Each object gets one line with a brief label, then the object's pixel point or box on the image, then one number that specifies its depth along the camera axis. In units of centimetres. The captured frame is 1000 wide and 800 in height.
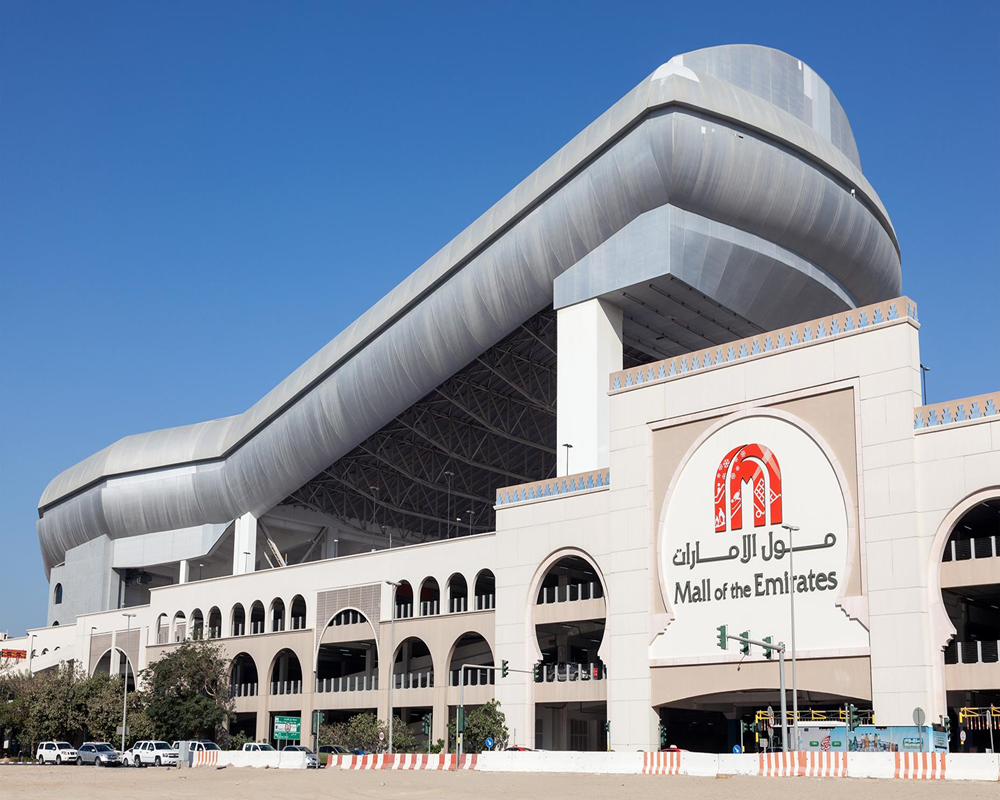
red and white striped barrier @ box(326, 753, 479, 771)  4528
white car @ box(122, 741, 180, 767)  5922
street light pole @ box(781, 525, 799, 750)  4003
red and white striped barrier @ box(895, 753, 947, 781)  3269
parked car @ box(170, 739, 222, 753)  6165
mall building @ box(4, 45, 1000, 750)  4153
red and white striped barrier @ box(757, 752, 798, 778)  3547
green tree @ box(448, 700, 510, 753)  5203
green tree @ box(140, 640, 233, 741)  6994
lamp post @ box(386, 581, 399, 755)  6050
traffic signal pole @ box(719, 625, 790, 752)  3938
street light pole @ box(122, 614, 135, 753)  8079
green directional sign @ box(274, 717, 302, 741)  6500
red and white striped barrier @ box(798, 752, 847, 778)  3469
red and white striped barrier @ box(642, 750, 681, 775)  3838
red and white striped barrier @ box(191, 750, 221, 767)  5672
